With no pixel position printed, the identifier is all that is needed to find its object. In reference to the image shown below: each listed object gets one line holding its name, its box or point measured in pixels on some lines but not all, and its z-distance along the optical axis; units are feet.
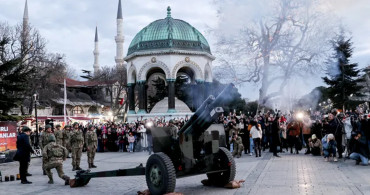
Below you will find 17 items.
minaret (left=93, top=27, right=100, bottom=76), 301.63
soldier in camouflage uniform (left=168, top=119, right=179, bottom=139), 29.45
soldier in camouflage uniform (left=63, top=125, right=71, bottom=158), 60.08
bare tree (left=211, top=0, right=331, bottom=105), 70.59
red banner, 60.75
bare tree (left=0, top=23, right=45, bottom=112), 75.05
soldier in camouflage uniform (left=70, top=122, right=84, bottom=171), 48.26
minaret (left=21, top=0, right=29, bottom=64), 127.93
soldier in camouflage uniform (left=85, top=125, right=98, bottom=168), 48.89
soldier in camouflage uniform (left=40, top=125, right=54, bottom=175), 49.96
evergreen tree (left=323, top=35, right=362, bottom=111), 59.31
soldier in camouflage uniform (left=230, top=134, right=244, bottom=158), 57.77
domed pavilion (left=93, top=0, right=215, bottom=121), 113.91
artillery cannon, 27.25
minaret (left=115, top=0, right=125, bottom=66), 256.11
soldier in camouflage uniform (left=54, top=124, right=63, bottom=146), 58.43
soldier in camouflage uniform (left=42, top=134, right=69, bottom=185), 36.19
